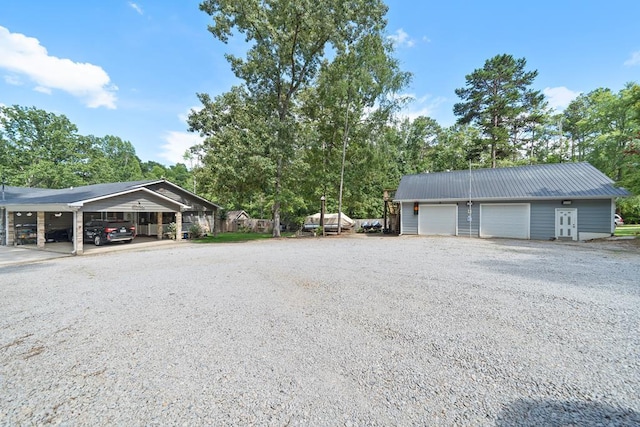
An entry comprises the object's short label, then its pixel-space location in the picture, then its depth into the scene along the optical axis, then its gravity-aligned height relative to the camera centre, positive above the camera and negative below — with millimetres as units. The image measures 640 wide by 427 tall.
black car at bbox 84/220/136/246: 13102 -895
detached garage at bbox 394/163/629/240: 13648 +591
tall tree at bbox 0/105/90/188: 28172 +7663
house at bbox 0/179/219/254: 11531 +321
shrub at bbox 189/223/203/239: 17328 -1160
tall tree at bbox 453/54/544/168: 25578 +11192
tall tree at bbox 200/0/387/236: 15461 +10607
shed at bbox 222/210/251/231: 29422 -849
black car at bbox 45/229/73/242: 15156 -1258
